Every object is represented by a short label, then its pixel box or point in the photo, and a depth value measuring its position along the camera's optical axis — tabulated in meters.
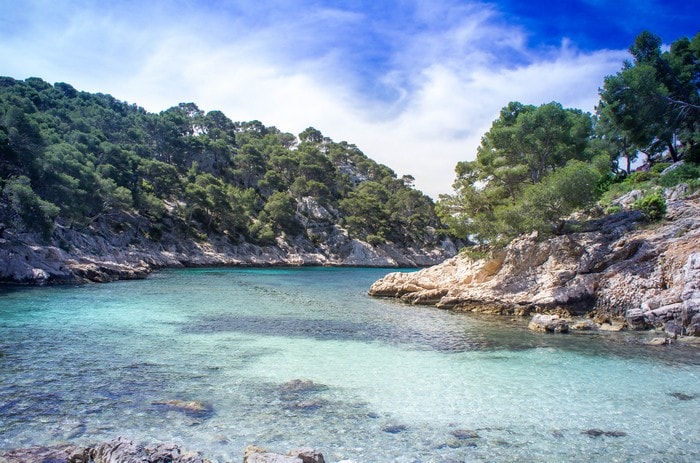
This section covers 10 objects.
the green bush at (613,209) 22.71
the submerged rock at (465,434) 6.99
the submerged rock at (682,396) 8.81
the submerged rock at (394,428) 7.16
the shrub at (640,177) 28.55
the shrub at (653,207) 20.33
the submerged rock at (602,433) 7.08
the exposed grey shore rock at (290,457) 5.12
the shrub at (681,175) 22.85
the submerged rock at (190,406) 7.64
